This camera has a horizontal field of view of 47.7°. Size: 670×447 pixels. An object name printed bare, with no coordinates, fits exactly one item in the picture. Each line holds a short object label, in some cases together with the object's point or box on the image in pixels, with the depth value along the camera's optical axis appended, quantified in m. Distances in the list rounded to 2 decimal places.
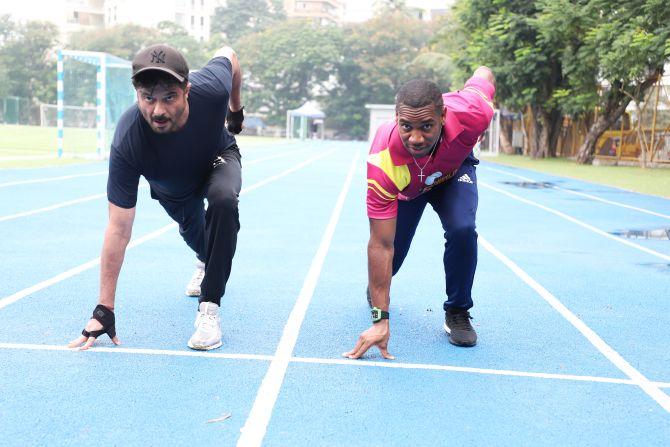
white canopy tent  53.78
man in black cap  3.38
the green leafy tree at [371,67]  62.38
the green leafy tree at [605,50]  17.02
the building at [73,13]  80.44
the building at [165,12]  86.25
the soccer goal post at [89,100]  18.14
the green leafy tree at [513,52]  24.53
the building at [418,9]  78.38
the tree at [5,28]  62.62
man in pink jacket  3.38
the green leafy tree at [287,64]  63.84
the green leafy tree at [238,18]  86.69
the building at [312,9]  103.62
